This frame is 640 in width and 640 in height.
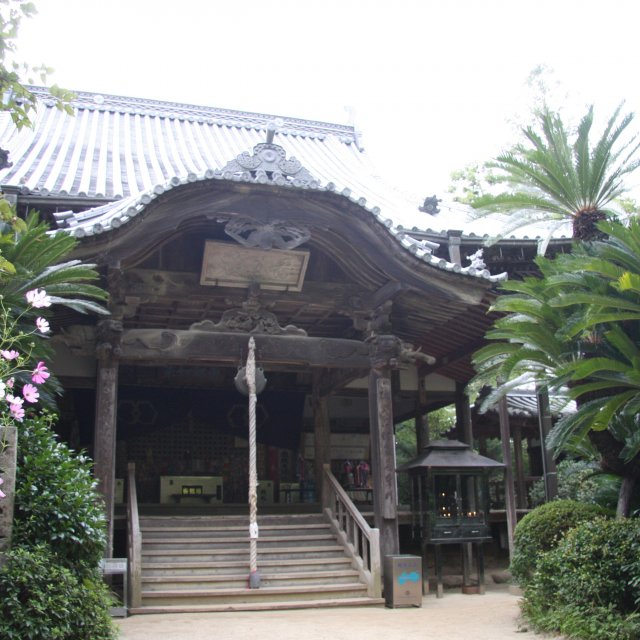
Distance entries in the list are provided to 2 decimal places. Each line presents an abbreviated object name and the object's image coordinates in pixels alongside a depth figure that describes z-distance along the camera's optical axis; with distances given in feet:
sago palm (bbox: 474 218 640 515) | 25.29
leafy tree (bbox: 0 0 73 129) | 14.76
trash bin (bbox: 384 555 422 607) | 31.42
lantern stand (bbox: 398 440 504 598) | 39.29
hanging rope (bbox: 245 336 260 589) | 31.04
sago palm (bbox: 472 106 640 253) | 30.12
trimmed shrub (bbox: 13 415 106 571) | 19.27
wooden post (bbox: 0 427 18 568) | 18.22
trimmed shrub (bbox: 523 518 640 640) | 22.41
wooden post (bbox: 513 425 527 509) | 55.72
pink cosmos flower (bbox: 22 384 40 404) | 15.31
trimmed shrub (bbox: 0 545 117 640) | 16.99
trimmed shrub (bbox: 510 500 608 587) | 28.63
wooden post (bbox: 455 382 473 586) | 48.67
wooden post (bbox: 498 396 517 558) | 41.52
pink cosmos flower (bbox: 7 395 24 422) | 15.44
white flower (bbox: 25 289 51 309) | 15.61
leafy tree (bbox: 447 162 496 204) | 90.74
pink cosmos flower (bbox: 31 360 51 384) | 16.10
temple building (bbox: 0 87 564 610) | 31.53
